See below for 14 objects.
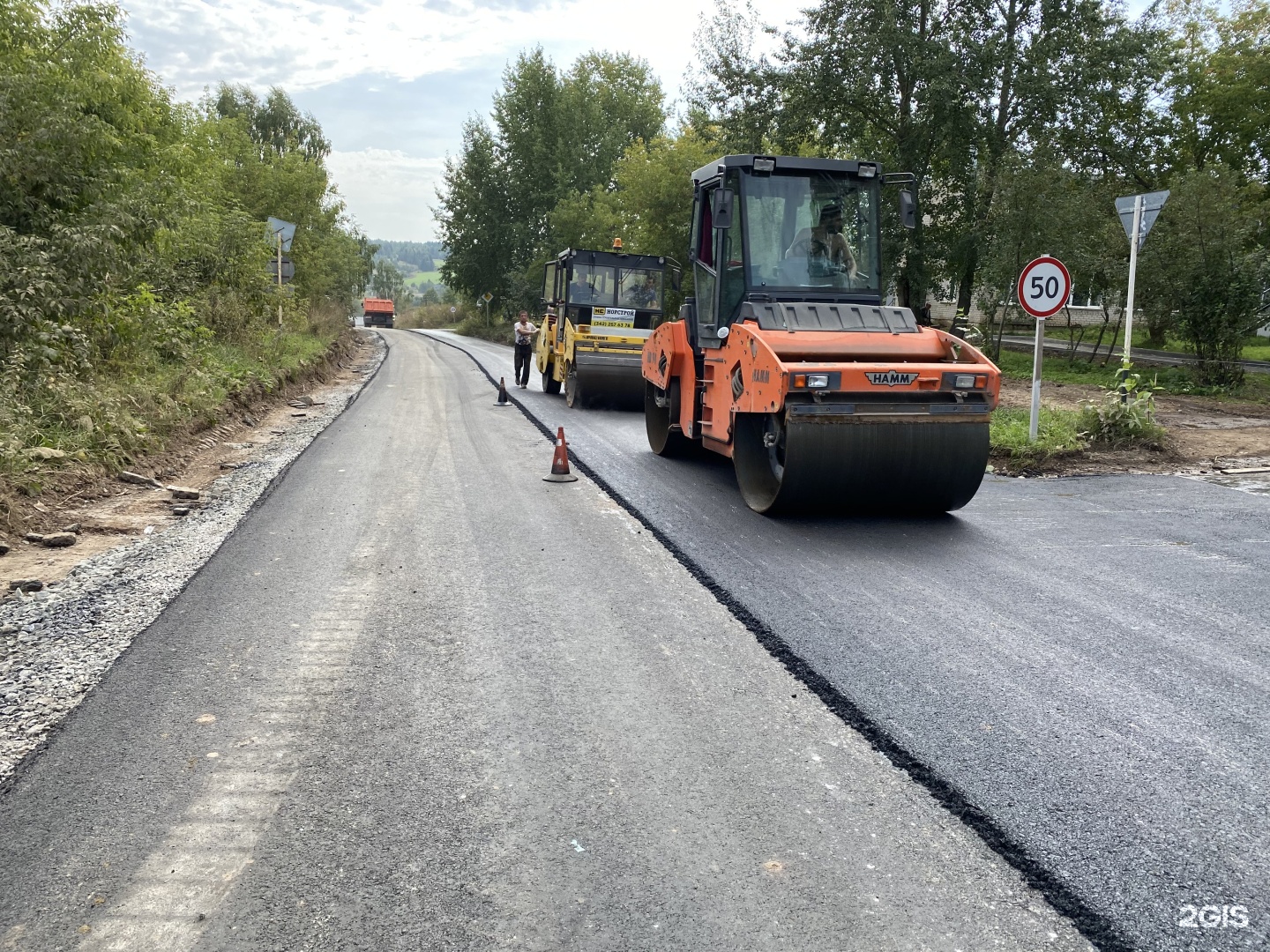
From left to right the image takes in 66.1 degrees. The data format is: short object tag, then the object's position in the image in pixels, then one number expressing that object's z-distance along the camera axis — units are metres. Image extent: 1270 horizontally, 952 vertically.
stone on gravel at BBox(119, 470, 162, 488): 9.18
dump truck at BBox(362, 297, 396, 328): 78.75
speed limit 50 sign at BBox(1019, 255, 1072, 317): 10.61
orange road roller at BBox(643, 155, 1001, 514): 7.24
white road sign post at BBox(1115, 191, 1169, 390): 11.35
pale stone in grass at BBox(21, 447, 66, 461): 8.26
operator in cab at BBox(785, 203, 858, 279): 8.82
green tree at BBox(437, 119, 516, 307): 53.12
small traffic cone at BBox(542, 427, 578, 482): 9.53
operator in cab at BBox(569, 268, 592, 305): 18.00
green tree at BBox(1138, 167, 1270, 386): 17.70
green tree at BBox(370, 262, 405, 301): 128.65
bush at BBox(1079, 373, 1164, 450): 11.43
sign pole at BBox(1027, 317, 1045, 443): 11.12
